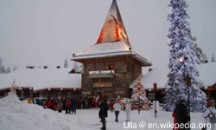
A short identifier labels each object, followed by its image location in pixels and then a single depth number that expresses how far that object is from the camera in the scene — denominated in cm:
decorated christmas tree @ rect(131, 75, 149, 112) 2151
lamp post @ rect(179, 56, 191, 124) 1883
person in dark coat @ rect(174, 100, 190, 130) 745
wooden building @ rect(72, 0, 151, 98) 2797
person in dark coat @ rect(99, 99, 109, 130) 1025
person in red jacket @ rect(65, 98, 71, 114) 1740
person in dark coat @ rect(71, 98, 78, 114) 1792
